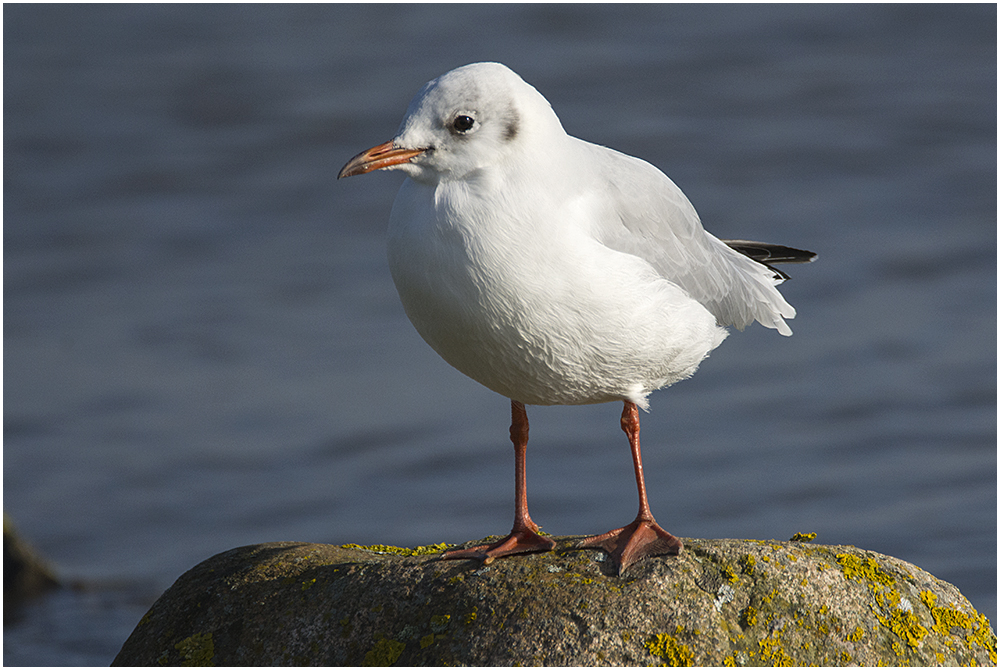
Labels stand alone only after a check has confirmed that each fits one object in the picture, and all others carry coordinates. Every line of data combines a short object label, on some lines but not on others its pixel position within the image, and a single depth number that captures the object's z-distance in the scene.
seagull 9.52
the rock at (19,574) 17.98
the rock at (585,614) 9.42
